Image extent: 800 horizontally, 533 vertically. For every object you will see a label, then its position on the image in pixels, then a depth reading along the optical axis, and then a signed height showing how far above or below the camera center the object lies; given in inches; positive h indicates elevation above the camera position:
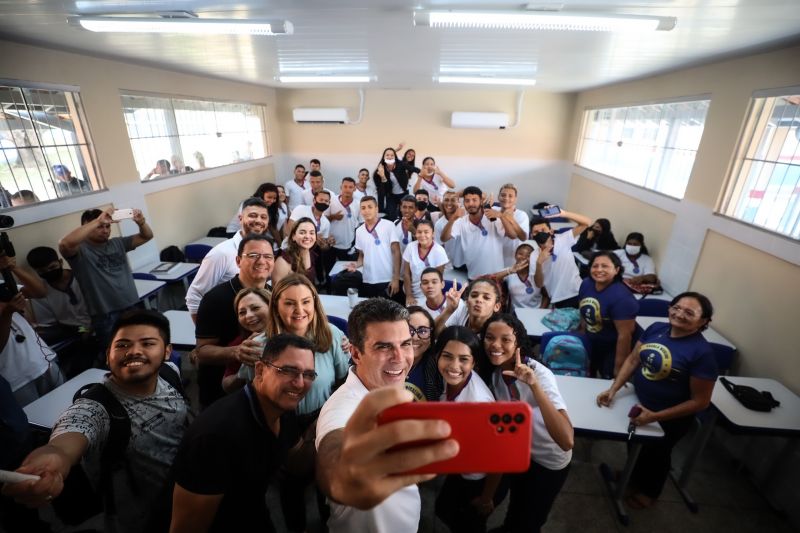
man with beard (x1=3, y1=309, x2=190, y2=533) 57.7 -47.1
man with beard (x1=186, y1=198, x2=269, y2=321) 109.7 -41.1
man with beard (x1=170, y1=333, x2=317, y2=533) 48.7 -42.9
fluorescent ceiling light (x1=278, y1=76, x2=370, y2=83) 243.9 +35.0
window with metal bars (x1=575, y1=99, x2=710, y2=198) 188.5 -2.0
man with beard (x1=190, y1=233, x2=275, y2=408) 83.3 -43.9
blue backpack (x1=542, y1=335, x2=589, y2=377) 115.2 -66.6
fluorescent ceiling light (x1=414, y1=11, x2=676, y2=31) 92.4 +29.4
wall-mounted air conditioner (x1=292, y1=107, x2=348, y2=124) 346.6 +16.2
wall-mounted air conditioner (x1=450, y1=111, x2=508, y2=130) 334.6 +13.7
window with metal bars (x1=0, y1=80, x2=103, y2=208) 140.6 -7.7
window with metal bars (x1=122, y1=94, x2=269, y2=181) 206.7 -1.8
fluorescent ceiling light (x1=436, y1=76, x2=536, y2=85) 238.1 +35.5
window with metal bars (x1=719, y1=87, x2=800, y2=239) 129.6 -10.0
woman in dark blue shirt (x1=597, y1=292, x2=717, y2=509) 87.0 -56.7
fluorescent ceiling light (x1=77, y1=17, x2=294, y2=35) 100.7 +28.8
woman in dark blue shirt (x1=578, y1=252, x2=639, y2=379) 112.7 -53.2
